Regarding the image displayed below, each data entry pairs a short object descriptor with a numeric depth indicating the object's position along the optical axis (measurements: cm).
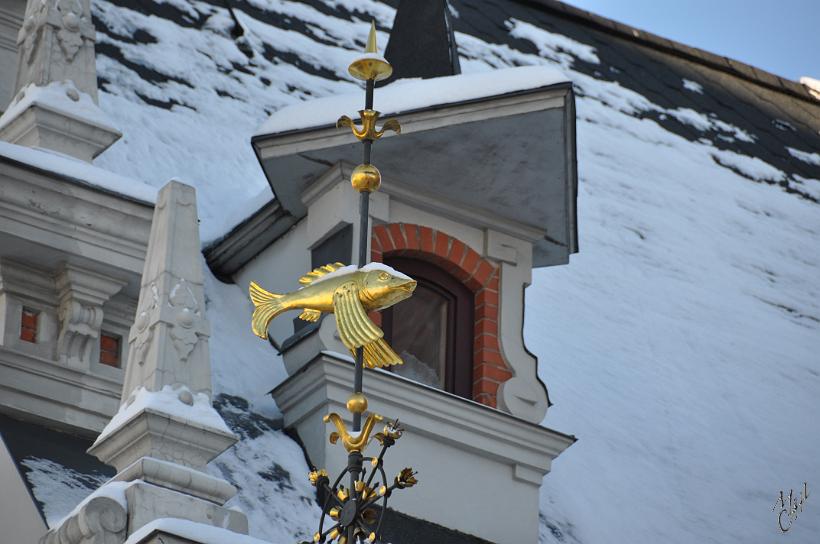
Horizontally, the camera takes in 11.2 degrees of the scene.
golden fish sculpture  1353
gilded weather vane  1323
